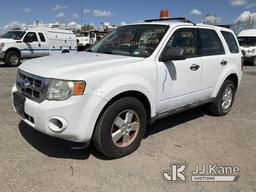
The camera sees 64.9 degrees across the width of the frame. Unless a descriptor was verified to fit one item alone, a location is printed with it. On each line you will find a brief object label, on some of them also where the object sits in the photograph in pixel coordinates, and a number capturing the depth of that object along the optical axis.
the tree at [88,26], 45.62
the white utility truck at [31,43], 9.64
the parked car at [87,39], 19.96
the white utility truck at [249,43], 11.45
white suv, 2.25
